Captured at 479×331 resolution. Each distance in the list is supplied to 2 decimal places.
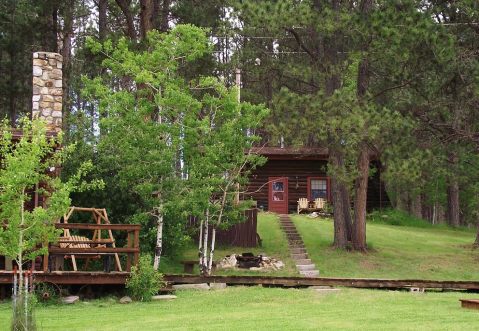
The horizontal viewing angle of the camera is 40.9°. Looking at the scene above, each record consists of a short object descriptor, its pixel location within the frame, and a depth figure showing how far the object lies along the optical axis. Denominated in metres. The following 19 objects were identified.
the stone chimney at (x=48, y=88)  16.20
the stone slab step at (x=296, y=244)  23.97
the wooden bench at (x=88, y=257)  13.82
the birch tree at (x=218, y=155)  17.05
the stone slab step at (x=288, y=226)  27.03
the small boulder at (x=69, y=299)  13.22
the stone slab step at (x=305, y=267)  20.99
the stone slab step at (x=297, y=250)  23.07
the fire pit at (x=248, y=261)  20.52
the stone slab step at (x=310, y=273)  20.45
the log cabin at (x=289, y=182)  33.50
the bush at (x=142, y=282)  13.77
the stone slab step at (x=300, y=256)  22.42
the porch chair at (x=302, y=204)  33.13
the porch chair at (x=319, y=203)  33.12
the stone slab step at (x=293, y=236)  25.22
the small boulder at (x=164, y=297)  14.03
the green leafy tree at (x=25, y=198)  9.96
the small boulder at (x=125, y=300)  13.67
